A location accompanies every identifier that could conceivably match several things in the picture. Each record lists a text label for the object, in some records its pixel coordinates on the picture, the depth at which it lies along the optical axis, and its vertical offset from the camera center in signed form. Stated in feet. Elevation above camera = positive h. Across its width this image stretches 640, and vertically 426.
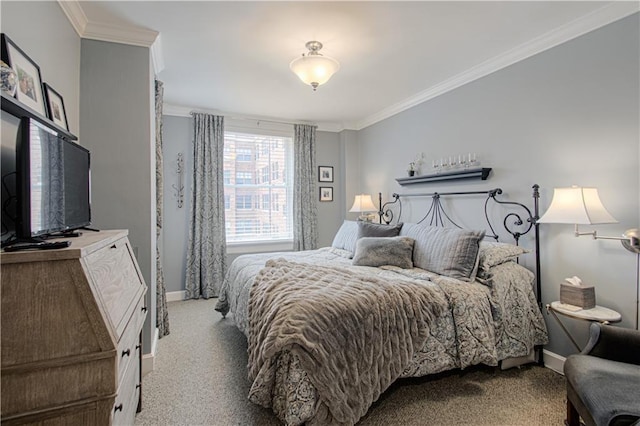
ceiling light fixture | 7.73 +3.57
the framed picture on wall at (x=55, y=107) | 5.75 +1.98
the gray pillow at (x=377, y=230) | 10.78 -0.72
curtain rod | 14.71 +4.49
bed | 5.37 -2.19
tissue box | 6.77 -1.89
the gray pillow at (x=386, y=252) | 9.39 -1.31
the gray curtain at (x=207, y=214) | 14.14 -0.19
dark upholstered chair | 4.38 -2.68
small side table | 6.39 -2.20
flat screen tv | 3.66 +0.37
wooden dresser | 3.08 -1.35
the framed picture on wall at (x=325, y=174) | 17.17 +1.95
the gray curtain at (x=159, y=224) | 9.71 -0.44
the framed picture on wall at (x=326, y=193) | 17.22 +0.89
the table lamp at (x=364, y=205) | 14.70 +0.20
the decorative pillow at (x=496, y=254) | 8.02 -1.17
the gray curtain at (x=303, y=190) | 16.39 +1.01
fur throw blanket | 5.32 -2.27
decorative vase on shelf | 4.06 +1.72
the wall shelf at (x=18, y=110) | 4.16 +1.43
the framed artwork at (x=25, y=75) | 4.48 +2.14
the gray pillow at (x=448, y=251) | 8.03 -1.15
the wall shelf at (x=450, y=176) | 9.83 +1.16
